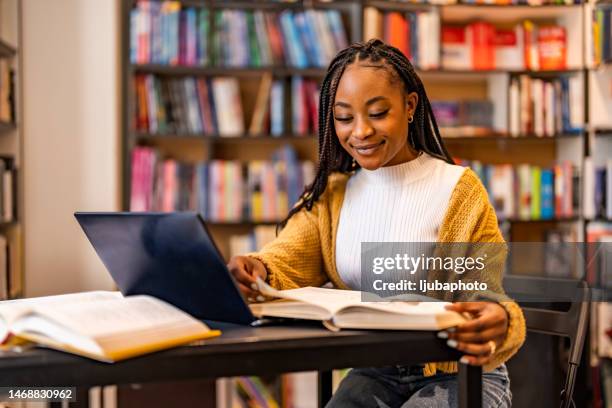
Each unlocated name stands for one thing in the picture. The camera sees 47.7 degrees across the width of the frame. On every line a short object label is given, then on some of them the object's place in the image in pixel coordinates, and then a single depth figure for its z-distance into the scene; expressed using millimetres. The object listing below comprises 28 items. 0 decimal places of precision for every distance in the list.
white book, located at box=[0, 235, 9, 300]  2637
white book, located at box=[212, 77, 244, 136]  3088
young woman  1220
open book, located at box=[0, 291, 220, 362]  792
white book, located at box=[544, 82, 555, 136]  3289
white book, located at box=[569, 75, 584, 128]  3262
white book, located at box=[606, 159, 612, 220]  3127
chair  1313
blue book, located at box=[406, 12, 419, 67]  3209
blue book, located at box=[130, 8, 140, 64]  2986
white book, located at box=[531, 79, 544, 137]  3289
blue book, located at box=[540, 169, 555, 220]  3291
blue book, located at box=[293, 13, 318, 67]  3084
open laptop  887
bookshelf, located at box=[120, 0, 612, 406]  3057
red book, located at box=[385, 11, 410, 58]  3168
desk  804
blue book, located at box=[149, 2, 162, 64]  3004
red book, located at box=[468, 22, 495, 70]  3315
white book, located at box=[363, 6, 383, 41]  3129
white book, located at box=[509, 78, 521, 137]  3262
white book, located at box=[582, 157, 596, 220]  3176
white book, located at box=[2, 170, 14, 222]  2684
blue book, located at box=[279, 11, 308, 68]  3080
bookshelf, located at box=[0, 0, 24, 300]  2715
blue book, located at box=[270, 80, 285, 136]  3105
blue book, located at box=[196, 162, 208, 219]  3064
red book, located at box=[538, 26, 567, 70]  3328
